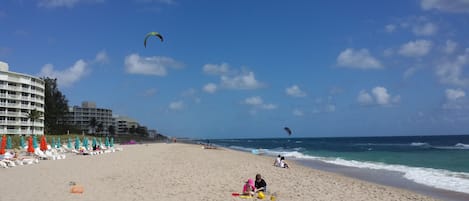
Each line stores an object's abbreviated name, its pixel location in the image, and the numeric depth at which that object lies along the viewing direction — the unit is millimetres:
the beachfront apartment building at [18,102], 60469
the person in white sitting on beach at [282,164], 22383
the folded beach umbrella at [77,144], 31322
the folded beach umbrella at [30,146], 23823
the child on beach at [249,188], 11672
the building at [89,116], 131912
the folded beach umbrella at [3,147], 21325
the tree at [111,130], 131388
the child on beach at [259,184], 12078
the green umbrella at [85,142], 32878
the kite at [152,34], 15039
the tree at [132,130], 149400
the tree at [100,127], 127025
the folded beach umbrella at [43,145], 25558
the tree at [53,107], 74250
